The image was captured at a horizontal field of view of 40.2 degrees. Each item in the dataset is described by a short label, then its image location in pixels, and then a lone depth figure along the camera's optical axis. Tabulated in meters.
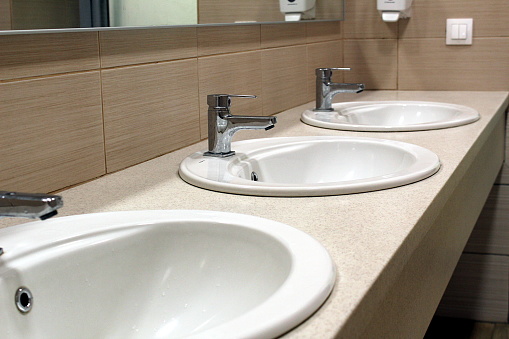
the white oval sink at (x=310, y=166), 1.11
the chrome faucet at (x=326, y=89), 1.99
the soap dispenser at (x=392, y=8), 2.47
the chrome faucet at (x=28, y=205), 0.66
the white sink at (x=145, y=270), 0.77
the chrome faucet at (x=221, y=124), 1.35
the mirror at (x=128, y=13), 1.01
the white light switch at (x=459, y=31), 2.51
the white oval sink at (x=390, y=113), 1.91
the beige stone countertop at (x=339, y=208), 0.73
